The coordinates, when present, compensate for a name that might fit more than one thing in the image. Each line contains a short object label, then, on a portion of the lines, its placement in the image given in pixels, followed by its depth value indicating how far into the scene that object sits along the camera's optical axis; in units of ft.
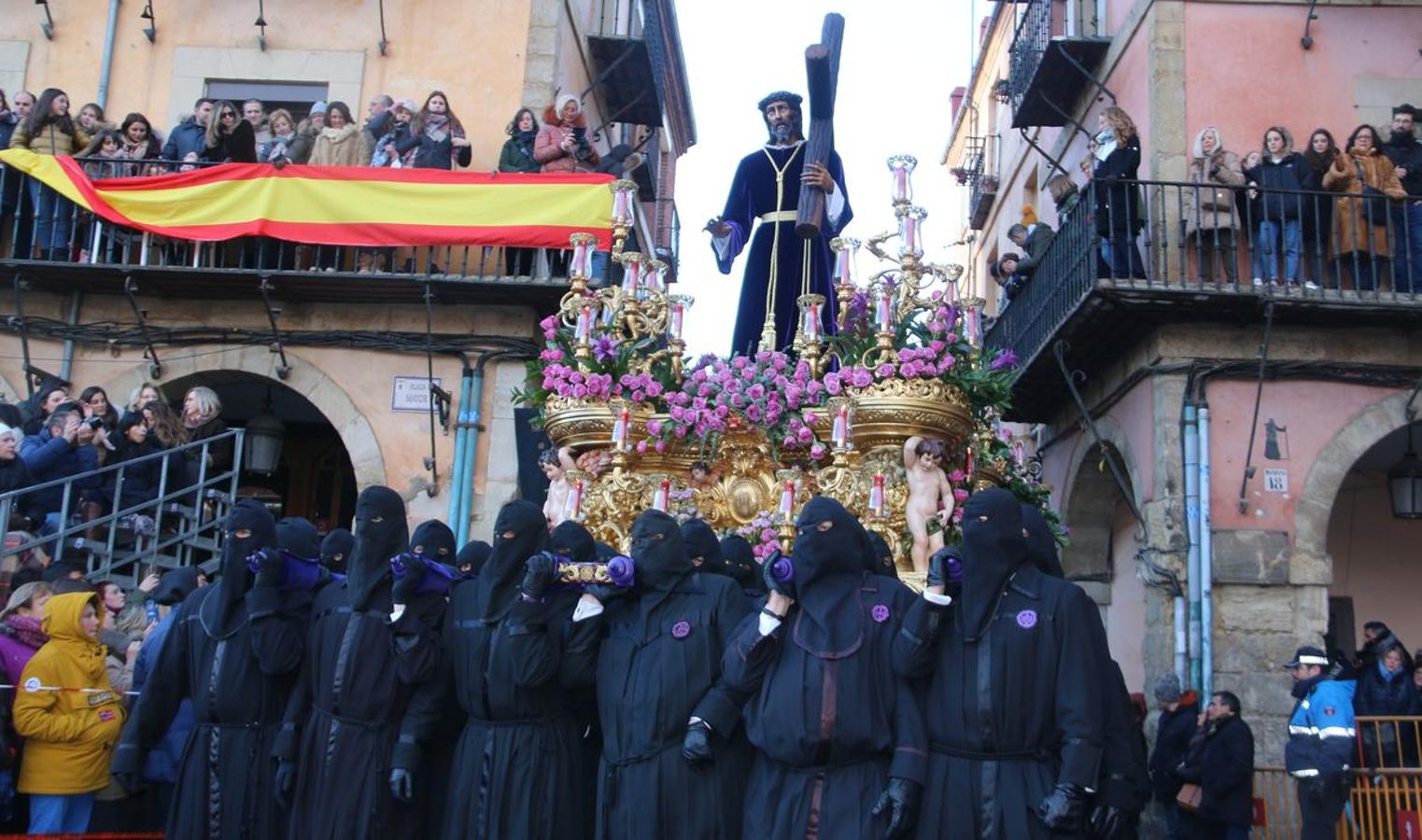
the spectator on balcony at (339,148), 43.68
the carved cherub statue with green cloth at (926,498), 25.13
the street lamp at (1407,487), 43.21
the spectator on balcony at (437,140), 42.80
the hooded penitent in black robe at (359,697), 20.53
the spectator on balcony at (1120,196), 41.93
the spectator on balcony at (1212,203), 41.96
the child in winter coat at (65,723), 22.31
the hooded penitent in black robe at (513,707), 19.86
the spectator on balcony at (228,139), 42.91
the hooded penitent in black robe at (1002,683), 16.49
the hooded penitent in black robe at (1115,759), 16.67
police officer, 29.55
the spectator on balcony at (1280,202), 41.27
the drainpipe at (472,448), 40.68
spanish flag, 40.19
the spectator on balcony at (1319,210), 42.06
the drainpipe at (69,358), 43.06
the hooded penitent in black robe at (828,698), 17.25
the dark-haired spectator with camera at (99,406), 37.06
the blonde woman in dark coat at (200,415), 39.11
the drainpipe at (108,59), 46.60
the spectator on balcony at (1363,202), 41.29
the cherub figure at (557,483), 28.09
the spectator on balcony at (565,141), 42.04
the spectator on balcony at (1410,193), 41.32
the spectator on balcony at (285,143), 43.70
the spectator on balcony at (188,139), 43.34
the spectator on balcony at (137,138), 43.75
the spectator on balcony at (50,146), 42.04
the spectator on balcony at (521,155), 42.55
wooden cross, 29.32
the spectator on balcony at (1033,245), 50.55
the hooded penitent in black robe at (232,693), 21.34
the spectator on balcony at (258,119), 44.74
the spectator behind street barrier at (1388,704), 32.30
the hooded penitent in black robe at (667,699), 18.90
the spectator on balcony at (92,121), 44.29
